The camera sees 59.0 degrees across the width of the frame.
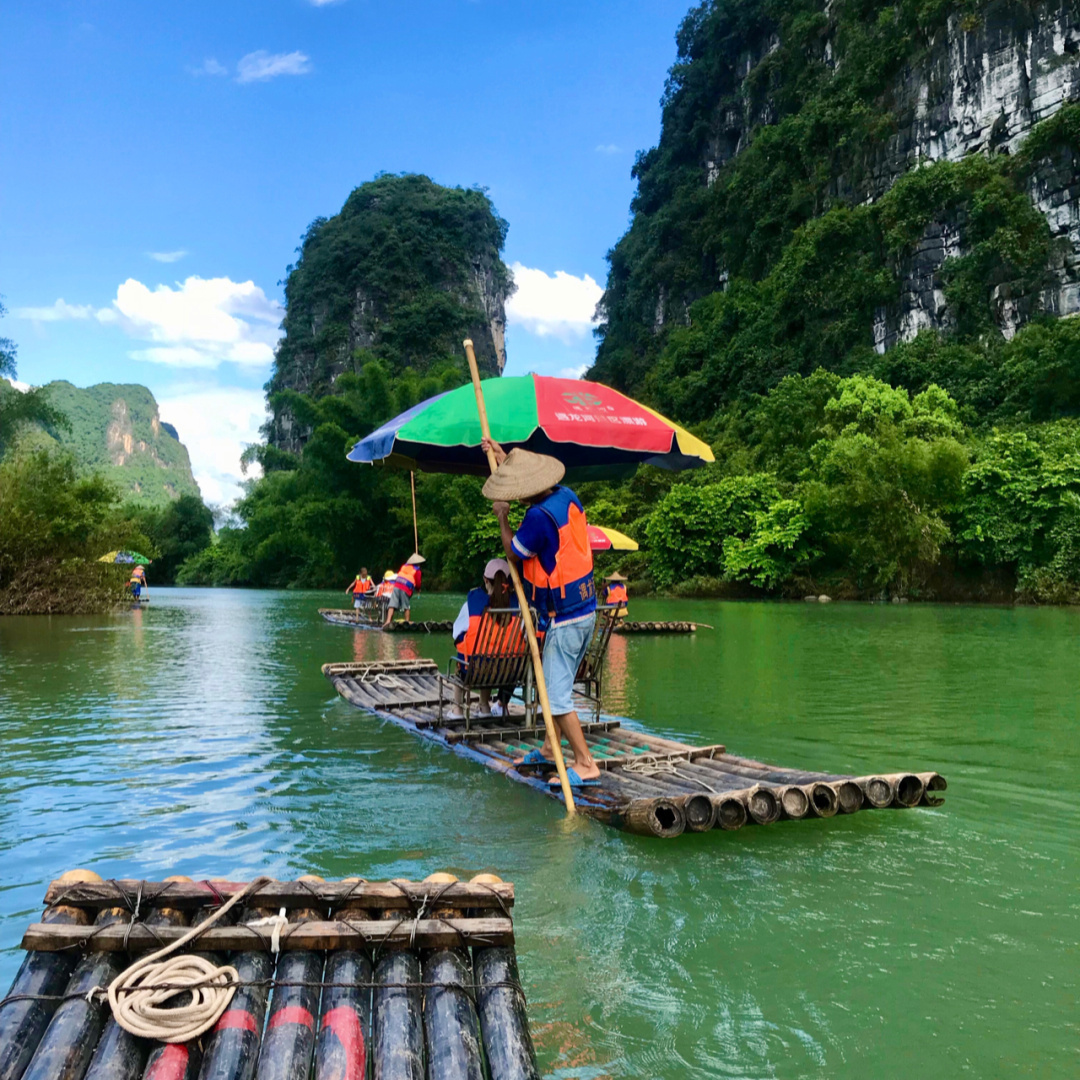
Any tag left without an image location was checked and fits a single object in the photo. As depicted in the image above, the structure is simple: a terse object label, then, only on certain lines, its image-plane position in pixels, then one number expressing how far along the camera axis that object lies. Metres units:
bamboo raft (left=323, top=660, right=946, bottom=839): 4.77
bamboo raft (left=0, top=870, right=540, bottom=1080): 2.23
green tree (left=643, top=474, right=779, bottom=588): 34.91
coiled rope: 2.29
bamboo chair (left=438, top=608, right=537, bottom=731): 6.69
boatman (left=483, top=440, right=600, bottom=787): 5.38
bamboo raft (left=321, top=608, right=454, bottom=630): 19.80
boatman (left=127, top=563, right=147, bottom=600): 28.53
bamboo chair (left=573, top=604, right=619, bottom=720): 6.79
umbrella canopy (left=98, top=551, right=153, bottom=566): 24.89
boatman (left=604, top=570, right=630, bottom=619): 17.25
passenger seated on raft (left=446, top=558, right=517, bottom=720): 6.75
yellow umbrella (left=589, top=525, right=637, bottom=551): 18.44
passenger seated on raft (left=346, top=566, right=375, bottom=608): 22.88
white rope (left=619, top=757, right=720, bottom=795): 5.69
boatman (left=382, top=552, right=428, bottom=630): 15.74
